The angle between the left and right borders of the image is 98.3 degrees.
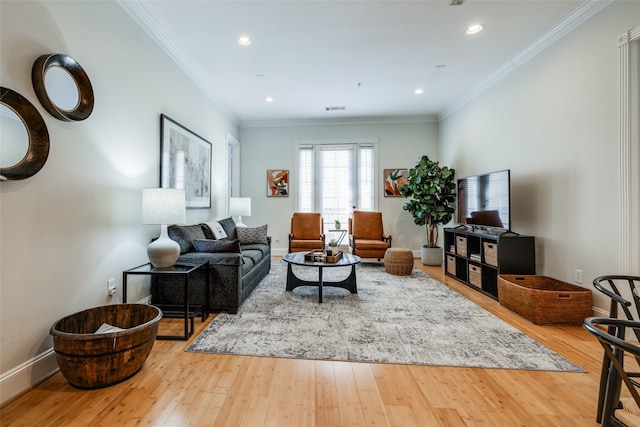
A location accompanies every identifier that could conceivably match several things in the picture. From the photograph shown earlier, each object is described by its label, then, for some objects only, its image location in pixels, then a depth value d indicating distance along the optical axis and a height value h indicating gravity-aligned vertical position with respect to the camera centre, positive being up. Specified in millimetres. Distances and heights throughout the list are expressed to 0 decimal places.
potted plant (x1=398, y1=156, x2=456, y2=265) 4996 +259
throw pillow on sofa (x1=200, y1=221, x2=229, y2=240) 3693 -266
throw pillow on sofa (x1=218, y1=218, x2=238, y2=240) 4354 -260
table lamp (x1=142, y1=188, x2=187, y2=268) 2406 -41
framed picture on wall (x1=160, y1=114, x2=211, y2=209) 3166 +654
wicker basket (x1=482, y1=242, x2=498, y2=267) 3284 -499
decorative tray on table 3289 -549
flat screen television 3334 +154
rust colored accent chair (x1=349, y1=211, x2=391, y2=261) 5459 -304
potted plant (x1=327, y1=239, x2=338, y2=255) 3573 -455
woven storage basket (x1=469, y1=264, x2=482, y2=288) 3588 -840
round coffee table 3377 -863
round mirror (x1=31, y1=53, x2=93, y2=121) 1696 +830
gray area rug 2000 -1033
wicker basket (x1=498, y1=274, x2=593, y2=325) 2521 -859
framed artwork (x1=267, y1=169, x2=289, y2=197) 6176 +662
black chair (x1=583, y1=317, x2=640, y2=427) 812 -650
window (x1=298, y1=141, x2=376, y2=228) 6105 +776
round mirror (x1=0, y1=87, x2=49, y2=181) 1492 +421
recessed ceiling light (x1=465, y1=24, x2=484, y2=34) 2928 +1971
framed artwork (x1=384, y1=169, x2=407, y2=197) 6027 +698
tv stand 3164 -559
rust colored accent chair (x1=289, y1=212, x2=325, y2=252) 5484 -287
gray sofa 2719 -668
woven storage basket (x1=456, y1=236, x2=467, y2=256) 3940 -485
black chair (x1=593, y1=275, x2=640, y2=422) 1273 -485
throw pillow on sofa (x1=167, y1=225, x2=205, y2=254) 3010 -275
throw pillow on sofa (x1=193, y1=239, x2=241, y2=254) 2881 -362
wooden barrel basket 1554 -820
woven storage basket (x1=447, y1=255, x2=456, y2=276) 4252 -821
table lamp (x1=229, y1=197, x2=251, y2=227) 5090 +84
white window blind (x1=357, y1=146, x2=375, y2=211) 6094 +726
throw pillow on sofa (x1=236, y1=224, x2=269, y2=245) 4430 -378
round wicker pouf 4320 -781
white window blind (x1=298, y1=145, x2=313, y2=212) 6168 +732
